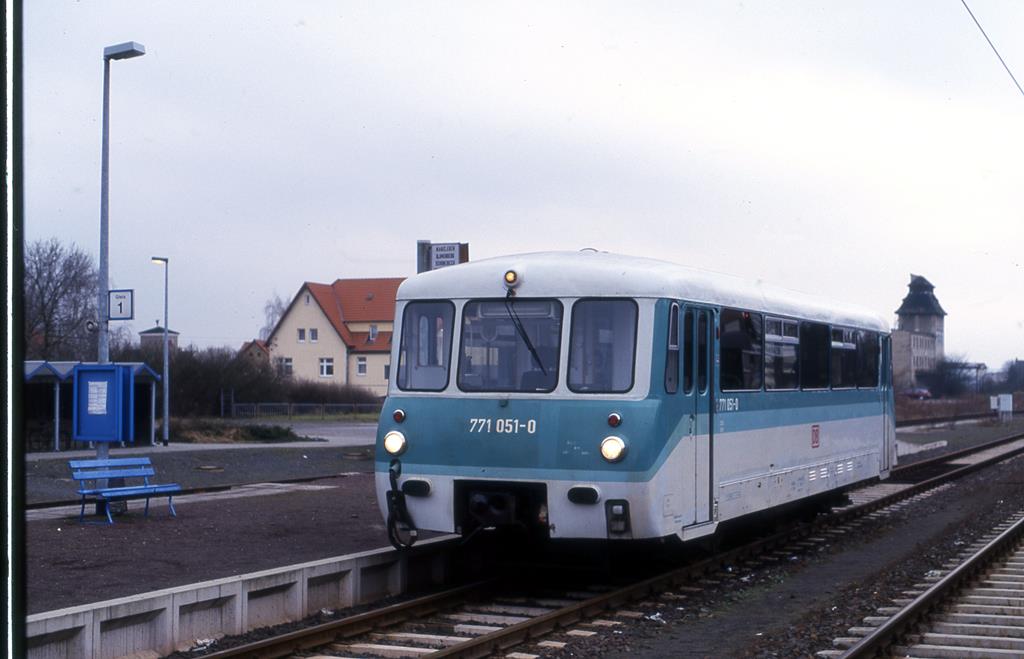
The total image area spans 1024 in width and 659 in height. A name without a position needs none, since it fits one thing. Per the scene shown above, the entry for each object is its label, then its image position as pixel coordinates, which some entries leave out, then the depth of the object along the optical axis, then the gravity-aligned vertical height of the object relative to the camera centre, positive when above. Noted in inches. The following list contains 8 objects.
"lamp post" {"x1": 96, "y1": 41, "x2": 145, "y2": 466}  658.6 +96.1
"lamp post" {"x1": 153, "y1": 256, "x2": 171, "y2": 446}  1332.4 -3.3
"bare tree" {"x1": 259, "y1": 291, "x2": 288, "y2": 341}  4130.9 +222.5
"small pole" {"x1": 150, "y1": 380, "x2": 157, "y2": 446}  1236.5 -34.8
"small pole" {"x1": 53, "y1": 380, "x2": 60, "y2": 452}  1135.5 -30.9
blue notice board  650.2 -12.8
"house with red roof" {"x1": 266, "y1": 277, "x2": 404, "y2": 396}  2967.5 +101.9
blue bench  585.6 -47.0
